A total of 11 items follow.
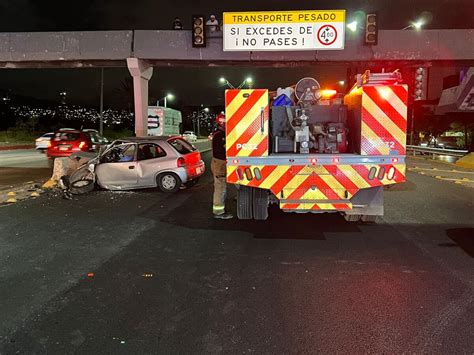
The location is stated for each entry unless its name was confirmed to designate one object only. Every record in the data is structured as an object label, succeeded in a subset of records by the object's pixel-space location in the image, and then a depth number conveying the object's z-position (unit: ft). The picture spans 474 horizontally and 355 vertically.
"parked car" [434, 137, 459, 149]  142.85
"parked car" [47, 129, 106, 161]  62.80
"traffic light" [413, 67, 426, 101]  85.10
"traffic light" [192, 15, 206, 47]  57.67
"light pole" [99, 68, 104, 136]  117.91
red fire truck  22.40
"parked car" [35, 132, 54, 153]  99.38
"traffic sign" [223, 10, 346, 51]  54.08
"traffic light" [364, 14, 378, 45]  55.31
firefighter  27.37
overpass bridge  59.82
